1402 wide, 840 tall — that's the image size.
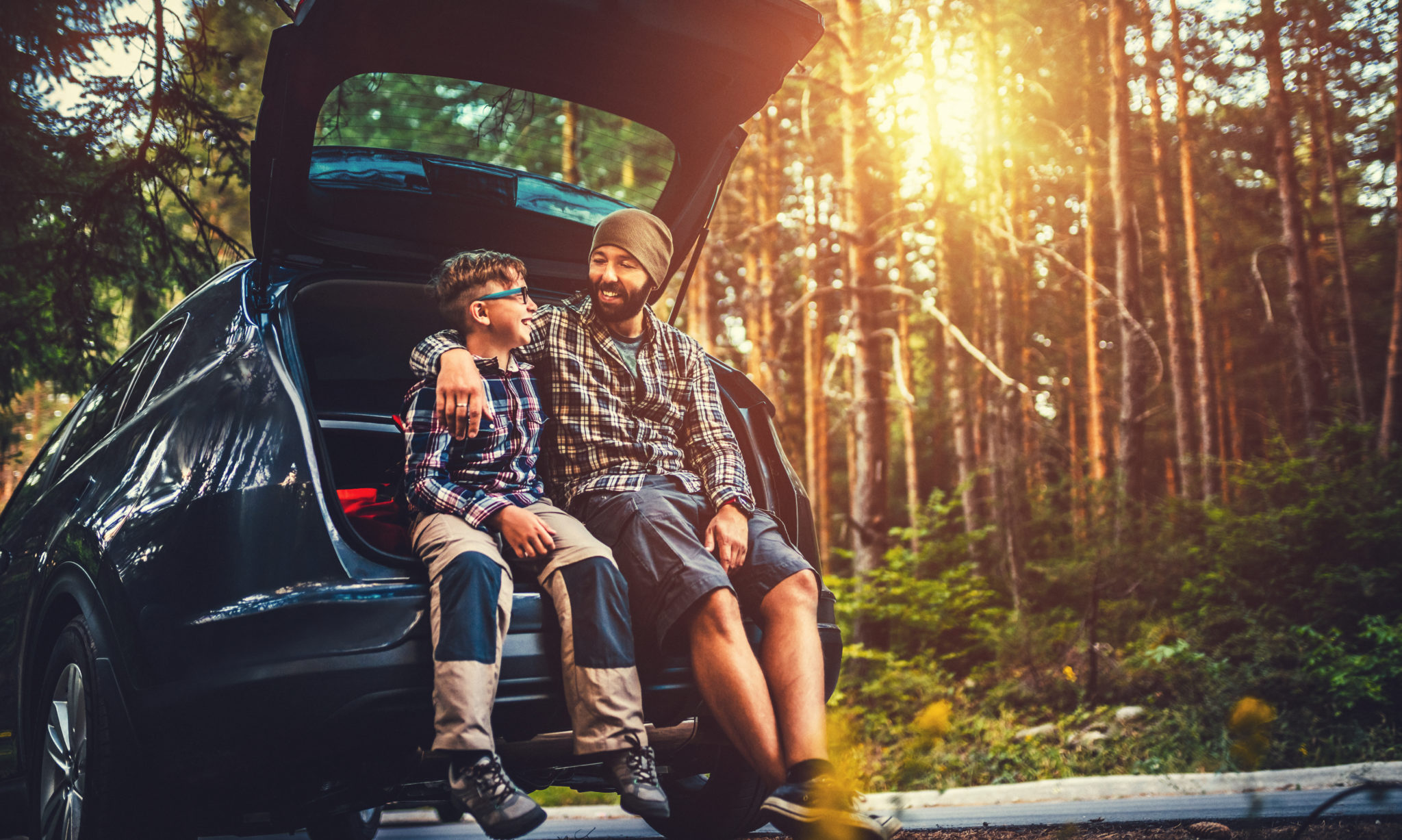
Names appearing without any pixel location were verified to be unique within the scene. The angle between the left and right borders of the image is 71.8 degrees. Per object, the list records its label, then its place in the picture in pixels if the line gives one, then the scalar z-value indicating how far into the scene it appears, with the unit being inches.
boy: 83.7
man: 99.3
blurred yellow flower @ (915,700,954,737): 59.7
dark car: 82.1
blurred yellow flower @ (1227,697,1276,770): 57.3
